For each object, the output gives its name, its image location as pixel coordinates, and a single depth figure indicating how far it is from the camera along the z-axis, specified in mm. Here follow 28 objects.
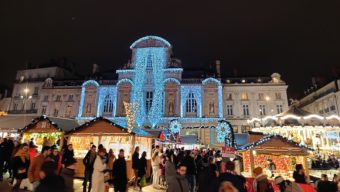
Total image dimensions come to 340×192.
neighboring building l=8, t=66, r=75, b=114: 41125
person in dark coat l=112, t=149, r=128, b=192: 7199
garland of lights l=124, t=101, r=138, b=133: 17631
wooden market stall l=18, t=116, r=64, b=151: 15273
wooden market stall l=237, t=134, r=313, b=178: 10547
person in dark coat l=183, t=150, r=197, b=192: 8798
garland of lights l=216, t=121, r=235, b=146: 14156
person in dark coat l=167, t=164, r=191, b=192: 5211
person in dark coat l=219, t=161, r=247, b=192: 4189
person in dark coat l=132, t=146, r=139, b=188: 10102
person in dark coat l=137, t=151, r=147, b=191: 10257
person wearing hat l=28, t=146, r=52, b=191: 5969
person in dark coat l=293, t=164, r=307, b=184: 6747
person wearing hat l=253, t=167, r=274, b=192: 5703
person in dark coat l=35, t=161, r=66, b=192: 3188
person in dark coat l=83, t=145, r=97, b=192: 8945
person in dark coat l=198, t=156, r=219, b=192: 4616
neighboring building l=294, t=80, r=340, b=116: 33609
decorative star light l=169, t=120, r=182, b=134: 28719
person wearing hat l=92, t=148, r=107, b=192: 7064
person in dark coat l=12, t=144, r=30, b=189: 7203
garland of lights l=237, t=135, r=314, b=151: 10639
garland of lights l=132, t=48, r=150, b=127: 33719
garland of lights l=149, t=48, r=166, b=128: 33625
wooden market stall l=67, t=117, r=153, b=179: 13625
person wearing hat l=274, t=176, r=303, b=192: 5657
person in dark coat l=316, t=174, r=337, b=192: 5893
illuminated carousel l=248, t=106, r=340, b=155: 16719
